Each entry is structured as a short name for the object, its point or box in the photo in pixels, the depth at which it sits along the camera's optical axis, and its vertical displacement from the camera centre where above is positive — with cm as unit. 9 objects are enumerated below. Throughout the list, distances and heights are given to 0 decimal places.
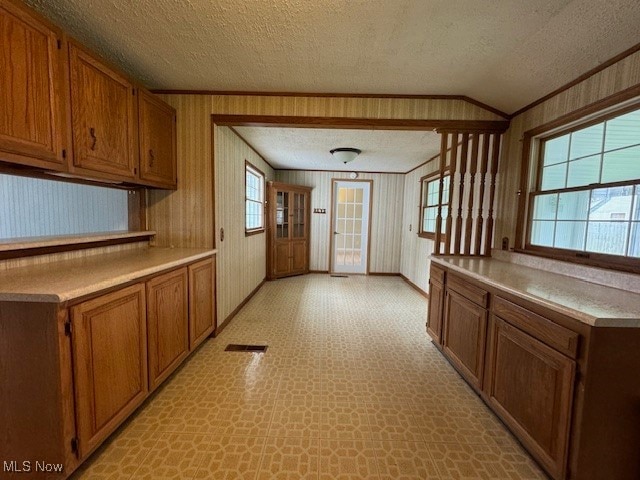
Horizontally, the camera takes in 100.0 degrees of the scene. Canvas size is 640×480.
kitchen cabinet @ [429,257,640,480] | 115 -72
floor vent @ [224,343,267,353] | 257 -125
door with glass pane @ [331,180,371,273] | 602 -10
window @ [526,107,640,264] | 162 +26
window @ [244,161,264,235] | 399 +31
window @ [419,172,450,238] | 431 +36
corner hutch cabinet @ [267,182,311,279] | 524 -18
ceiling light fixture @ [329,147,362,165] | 393 +102
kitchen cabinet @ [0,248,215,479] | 116 -68
